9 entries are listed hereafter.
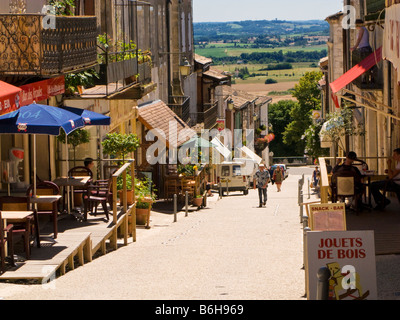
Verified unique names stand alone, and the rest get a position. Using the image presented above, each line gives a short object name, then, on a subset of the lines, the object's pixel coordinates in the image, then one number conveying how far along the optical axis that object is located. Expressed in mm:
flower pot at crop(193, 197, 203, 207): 29938
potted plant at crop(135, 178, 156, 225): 20875
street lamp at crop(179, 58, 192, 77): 35844
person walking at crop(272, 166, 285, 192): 44125
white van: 45656
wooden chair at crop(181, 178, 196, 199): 29578
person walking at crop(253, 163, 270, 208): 29938
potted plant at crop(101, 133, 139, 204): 21109
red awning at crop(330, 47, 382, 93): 19359
